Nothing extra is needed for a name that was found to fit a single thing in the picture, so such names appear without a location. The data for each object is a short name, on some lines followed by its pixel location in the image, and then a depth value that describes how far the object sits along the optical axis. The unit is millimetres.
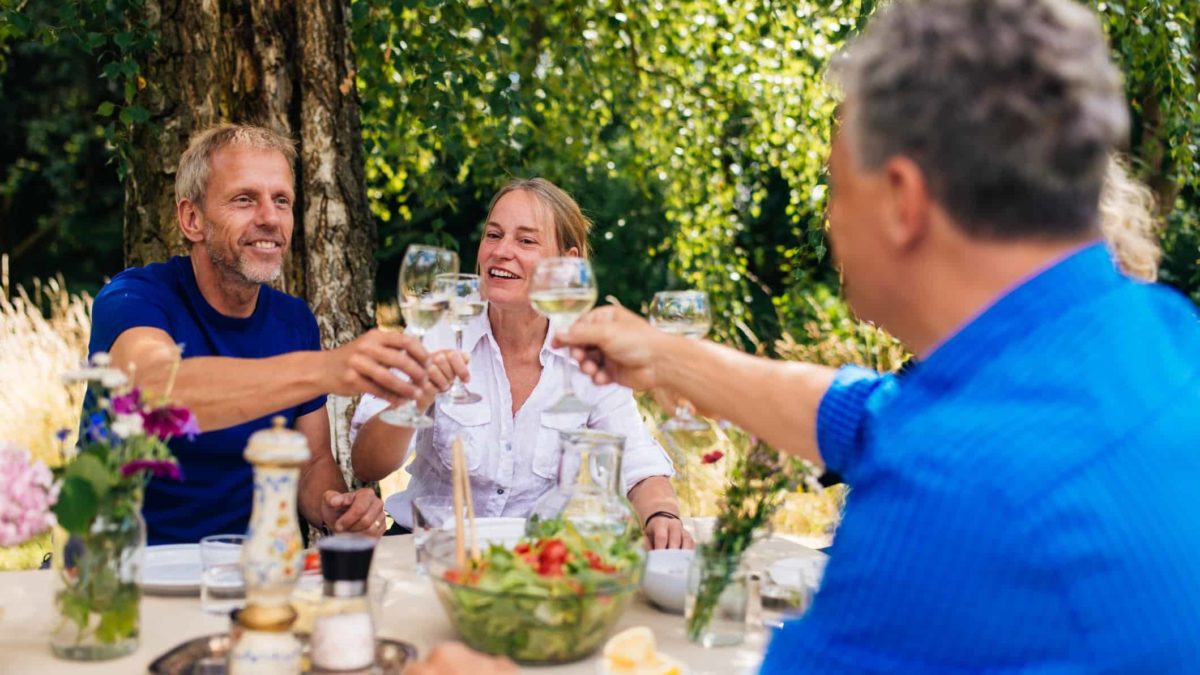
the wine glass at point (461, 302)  2182
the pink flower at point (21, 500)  1542
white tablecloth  1684
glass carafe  1984
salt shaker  1557
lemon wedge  1605
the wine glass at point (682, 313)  2168
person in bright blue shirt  1082
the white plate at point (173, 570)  1995
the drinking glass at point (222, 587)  1834
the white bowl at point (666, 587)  2010
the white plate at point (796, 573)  1890
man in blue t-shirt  2381
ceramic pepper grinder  1516
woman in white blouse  2877
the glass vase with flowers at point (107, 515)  1575
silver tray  1604
